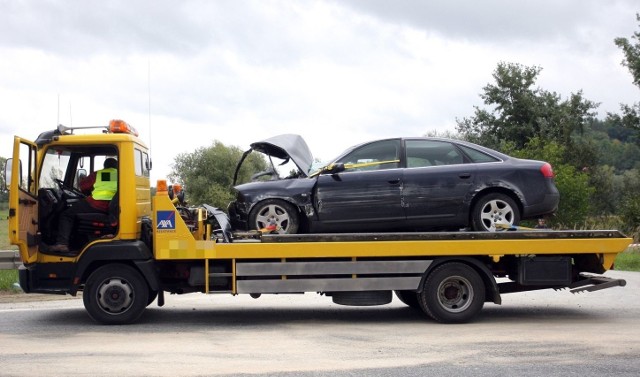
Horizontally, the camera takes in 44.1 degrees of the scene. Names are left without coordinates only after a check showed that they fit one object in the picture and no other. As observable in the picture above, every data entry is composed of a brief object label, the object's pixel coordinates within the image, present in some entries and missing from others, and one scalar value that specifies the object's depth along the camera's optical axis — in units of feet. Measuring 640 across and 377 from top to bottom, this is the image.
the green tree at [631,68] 142.20
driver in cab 31.58
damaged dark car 33.04
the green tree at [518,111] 160.04
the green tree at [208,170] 130.11
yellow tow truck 31.19
